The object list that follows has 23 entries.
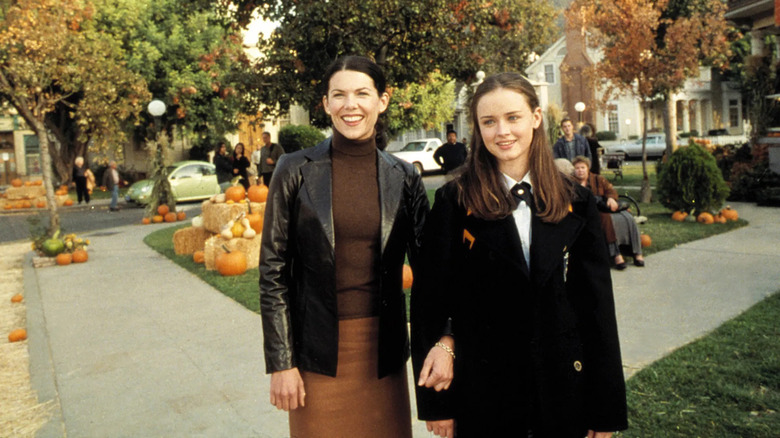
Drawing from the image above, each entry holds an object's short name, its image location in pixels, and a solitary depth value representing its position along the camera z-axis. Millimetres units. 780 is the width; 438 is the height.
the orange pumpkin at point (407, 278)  7492
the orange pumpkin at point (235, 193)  10945
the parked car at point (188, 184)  23672
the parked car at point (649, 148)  37938
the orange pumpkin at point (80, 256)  11570
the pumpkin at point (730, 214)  11688
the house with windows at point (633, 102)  50844
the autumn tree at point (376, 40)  12945
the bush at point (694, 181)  11422
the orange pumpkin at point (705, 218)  11516
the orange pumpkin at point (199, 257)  10812
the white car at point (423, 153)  32259
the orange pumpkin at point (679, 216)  11914
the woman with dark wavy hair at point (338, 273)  2430
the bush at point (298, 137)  33878
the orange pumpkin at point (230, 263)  9359
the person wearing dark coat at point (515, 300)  2084
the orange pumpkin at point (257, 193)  10914
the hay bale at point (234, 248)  9750
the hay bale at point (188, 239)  11714
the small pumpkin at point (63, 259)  11336
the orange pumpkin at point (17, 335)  6820
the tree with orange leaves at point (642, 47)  15938
